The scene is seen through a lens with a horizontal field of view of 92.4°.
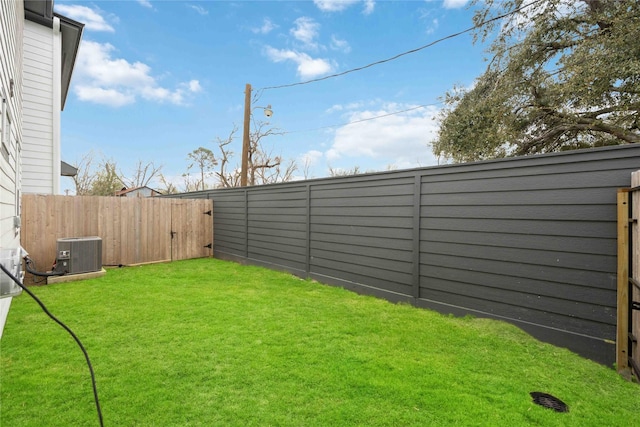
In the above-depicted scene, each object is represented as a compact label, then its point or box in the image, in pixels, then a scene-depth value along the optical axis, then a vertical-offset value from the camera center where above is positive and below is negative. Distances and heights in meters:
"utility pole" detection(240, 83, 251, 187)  8.45 +2.19
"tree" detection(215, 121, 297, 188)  13.62 +2.45
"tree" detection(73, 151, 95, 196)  15.88 +1.97
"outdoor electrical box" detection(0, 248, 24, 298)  1.28 -0.28
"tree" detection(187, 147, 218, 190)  17.19 +2.94
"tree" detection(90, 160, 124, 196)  16.81 +1.78
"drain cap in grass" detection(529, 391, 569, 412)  1.79 -1.13
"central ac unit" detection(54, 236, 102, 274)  4.89 -0.71
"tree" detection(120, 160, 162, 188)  18.52 +2.30
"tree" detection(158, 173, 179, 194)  18.86 +1.66
